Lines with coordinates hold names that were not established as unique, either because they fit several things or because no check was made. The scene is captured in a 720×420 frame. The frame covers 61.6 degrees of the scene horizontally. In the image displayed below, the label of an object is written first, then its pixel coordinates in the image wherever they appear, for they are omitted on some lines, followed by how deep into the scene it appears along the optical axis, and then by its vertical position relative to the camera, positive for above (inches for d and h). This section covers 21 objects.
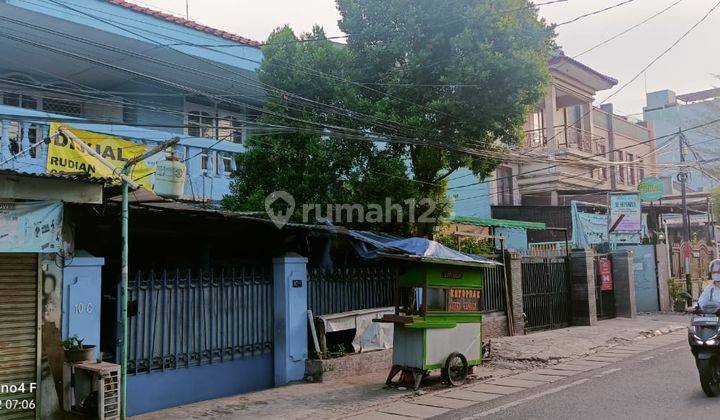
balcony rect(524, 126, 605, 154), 864.3 +175.6
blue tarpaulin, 360.5 +7.4
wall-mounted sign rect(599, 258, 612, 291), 713.0 -21.0
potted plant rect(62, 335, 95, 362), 280.8 -37.3
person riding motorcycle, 317.4 -19.1
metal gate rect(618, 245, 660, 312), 792.3 -31.1
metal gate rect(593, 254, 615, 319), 709.3 -49.7
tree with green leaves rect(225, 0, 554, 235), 468.1 +133.6
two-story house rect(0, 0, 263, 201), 471.2 +184.2
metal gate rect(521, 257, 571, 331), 608.1 -35.9
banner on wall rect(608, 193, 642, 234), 740.0 +53.5
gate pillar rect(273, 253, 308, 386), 390.3 -35.2
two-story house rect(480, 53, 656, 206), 850.8 +165.4
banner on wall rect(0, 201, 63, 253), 264.4 +20.0
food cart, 354.3 -36.1
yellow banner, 443.2 +88.8
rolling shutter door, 272.4 -27.4
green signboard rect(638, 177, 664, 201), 781.9 +85.2
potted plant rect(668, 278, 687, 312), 784.9 -48.0
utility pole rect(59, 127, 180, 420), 271.6 -2.0
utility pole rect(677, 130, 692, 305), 842.2 +42.5
